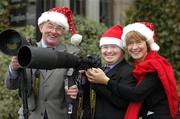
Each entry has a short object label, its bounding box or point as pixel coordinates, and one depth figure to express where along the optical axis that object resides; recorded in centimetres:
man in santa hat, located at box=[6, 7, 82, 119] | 394
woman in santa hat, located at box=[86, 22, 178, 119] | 366
